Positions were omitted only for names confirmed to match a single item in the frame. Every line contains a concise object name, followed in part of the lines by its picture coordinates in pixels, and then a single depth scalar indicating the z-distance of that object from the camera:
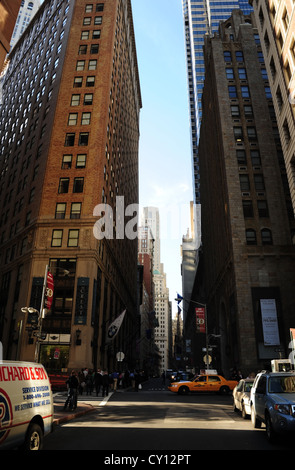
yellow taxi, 27.50
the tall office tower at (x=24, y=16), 182.25
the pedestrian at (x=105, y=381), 25.68
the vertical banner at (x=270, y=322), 37.31
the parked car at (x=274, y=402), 8.58
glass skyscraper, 126.50
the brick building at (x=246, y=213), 38.62
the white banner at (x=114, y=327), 39.75
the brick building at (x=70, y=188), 38.66
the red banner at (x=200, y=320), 43.46
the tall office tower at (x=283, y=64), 26.02
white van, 6.68
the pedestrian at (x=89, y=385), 27.88
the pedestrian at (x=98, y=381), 26.75
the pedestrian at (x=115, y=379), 33.91
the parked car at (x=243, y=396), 14.18
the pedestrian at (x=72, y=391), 16.08
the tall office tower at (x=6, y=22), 18.17
